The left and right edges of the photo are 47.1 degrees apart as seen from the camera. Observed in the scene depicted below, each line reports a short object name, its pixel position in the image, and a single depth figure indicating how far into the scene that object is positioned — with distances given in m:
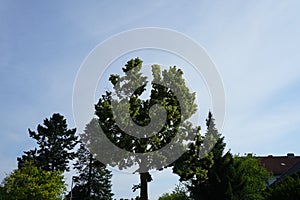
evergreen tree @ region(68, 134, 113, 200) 53.25
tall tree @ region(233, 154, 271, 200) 38.78
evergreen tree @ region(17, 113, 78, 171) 50.50
